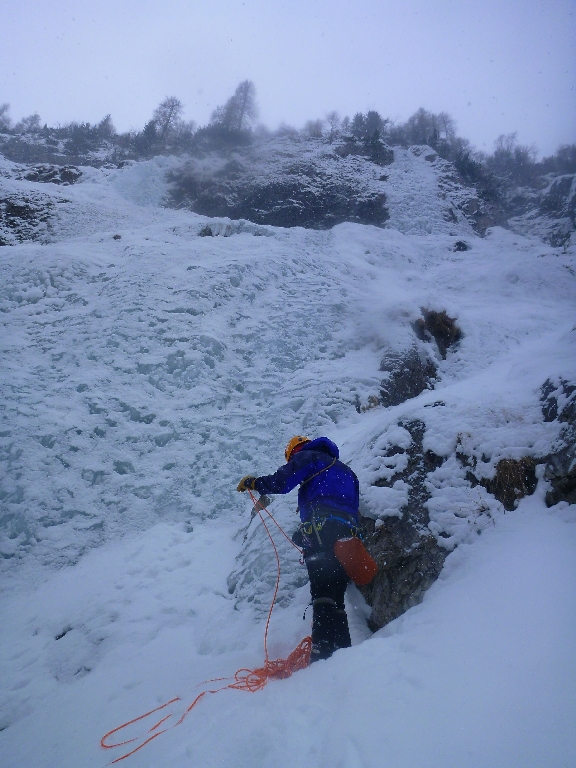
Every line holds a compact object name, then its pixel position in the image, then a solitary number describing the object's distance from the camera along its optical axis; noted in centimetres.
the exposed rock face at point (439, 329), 984
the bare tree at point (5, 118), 3767
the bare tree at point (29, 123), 3688
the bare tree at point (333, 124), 2957
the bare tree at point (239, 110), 3331
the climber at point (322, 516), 309
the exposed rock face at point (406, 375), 814
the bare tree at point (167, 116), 3147
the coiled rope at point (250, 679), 258
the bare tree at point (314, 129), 3003
